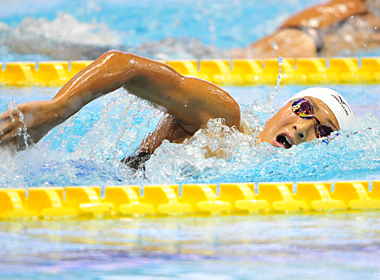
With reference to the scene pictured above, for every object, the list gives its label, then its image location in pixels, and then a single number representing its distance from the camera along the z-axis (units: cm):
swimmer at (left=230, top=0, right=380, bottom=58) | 1513
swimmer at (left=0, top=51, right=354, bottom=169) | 1045
